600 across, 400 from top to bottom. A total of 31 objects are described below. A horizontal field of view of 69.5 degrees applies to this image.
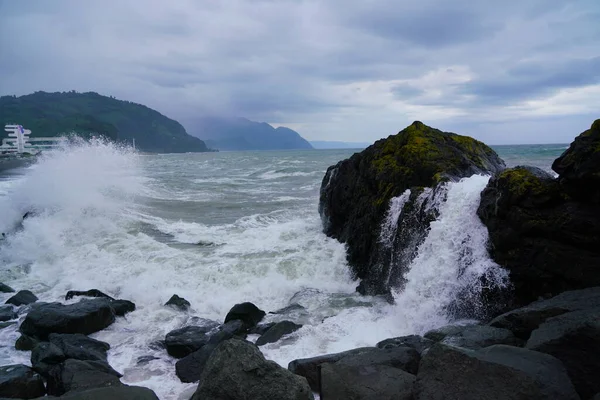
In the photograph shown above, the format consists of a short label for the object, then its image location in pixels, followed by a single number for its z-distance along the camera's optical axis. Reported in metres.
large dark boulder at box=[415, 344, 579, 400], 3.50
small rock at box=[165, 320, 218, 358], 6.93
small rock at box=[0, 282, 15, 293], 10.15
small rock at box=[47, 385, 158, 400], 4.20
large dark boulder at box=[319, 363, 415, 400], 4.11
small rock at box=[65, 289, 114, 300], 9.70
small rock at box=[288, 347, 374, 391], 5.24
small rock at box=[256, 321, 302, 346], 7.18
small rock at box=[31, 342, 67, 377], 6.06
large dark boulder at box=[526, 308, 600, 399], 3.90
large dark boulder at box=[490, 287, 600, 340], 4.84
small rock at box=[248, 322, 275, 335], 7.79
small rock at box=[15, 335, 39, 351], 7.07
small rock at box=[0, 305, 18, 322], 8.41
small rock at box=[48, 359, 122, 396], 5.39
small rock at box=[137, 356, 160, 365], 6.73
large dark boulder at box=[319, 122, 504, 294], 9.00
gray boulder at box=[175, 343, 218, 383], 6.05
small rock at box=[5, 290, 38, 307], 9.25
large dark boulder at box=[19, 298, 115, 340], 7.63
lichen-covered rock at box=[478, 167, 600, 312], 5.73
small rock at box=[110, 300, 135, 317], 8.83
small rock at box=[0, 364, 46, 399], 5.22
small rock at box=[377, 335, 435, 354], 5.62
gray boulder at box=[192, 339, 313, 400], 4.10
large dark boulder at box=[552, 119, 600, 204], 5.59
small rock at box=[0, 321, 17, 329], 8.09
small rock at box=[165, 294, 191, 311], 9.11
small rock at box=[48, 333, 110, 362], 6.50
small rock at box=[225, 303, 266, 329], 8.11
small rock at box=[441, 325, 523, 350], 4.90
